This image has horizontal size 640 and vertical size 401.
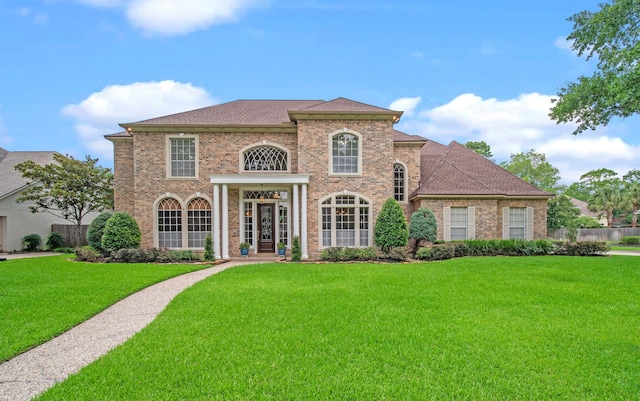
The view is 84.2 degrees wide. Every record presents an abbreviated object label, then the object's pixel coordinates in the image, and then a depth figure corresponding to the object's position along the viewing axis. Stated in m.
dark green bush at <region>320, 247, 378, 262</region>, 13.55
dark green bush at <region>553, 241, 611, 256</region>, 14.84
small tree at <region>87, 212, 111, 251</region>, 15.01
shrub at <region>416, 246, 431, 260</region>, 13.81
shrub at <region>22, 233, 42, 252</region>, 19.89
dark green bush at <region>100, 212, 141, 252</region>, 14.01
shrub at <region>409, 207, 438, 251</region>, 14.42
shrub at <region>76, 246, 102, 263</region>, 13.54
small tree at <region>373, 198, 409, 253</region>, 14.05
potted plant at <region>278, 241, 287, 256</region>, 14.83
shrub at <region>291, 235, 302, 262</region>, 13.62
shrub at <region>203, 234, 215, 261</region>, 13.74
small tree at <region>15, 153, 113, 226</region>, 19.08
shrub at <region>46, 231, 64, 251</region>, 20.36
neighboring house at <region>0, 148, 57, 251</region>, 19.36
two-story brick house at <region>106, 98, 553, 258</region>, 14.71
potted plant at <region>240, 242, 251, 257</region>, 14.84
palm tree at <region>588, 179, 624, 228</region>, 37.28
